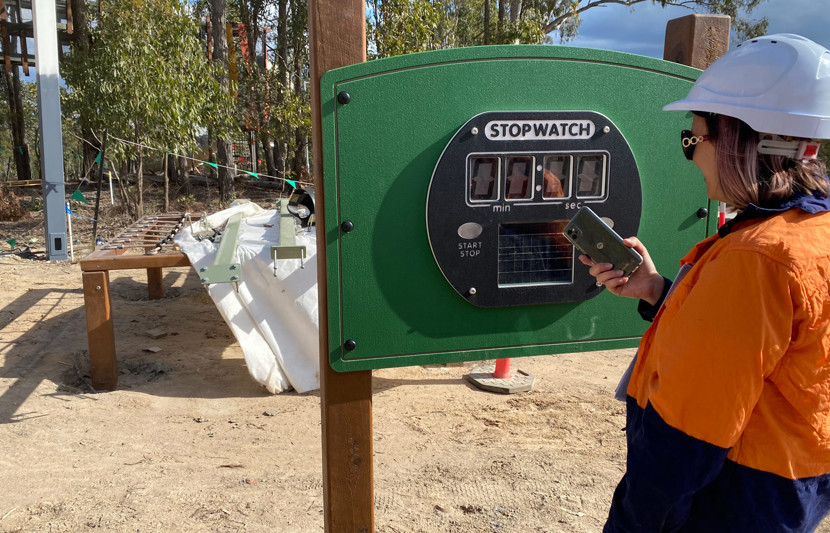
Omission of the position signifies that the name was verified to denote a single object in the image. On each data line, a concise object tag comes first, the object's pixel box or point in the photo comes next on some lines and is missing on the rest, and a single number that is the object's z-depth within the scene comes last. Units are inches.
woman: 45.3
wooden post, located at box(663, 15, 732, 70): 89.8
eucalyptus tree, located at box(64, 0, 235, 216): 417.1
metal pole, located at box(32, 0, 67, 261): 400.5
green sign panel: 75.0
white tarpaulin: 189.2
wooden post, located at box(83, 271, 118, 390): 191.3
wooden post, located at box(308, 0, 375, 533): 73.1
